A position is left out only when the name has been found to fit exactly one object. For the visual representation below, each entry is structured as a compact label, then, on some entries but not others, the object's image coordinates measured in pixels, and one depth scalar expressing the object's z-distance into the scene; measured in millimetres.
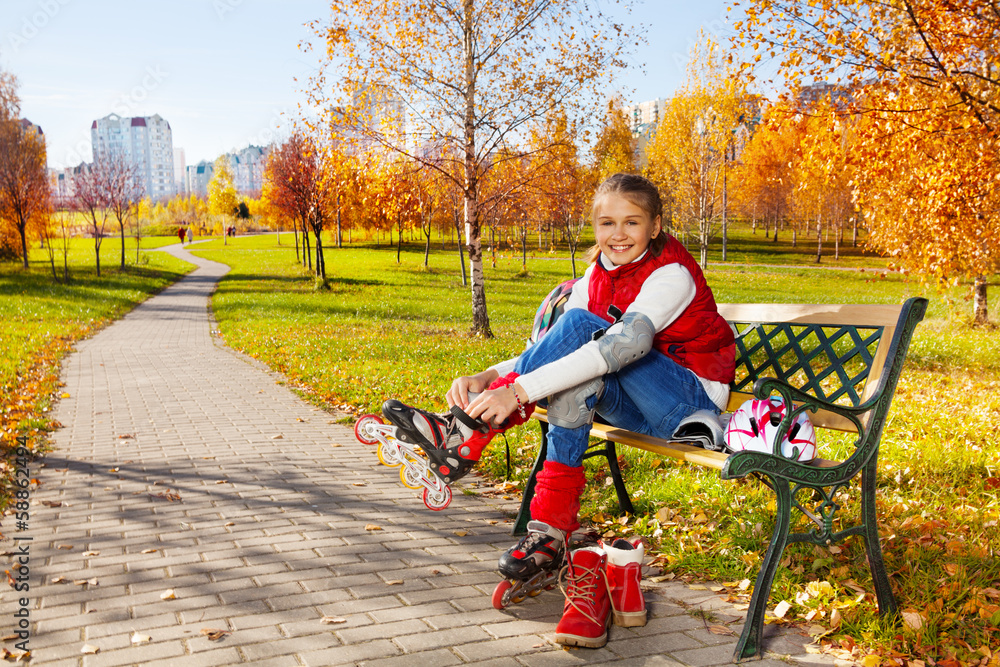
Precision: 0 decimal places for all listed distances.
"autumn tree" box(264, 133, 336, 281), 24219
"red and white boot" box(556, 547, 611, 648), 2605
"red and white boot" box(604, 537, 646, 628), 2764
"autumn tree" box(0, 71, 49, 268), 24953
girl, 2705
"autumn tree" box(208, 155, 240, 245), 60500
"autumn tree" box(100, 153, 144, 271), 28520
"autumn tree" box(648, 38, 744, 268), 32406
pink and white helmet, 2701
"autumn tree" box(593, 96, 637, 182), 38406
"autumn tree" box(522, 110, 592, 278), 12945
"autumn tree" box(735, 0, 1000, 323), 7262
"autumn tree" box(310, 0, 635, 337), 12383
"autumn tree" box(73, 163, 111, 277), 27922
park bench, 2533
